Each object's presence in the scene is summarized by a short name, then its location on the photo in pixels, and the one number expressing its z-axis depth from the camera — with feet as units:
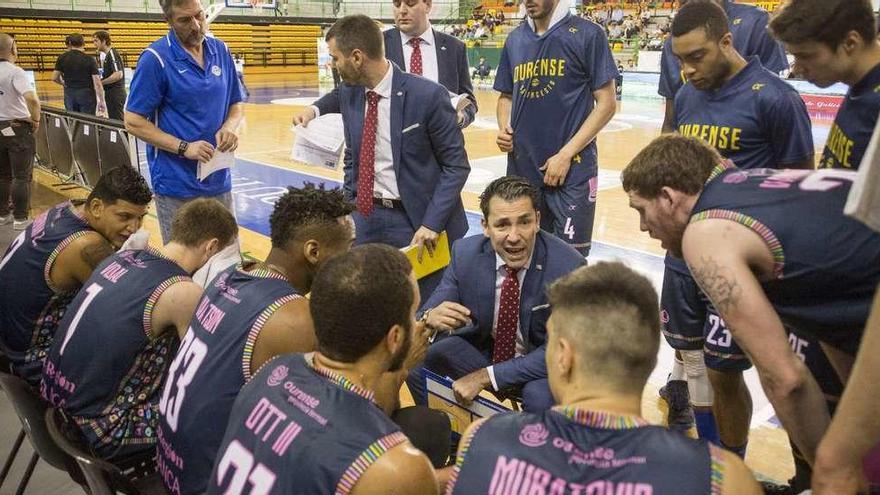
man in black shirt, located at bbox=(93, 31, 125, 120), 36.35
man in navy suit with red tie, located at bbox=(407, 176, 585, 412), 8.85
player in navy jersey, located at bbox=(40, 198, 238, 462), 7.37
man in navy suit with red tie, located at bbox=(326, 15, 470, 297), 10.85
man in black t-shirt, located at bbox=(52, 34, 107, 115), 33.86
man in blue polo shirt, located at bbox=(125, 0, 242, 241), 11.78
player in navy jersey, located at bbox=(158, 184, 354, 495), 6.29
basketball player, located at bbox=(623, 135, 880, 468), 5.17
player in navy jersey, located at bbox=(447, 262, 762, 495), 3.85
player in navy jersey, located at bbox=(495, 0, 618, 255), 11.02
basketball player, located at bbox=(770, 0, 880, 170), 6.39
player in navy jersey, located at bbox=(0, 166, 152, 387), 9.01
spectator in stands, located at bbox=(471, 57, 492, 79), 73.20
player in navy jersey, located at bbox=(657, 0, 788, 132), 11.43
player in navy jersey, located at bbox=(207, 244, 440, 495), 4.46
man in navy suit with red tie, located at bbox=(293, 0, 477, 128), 12.67
